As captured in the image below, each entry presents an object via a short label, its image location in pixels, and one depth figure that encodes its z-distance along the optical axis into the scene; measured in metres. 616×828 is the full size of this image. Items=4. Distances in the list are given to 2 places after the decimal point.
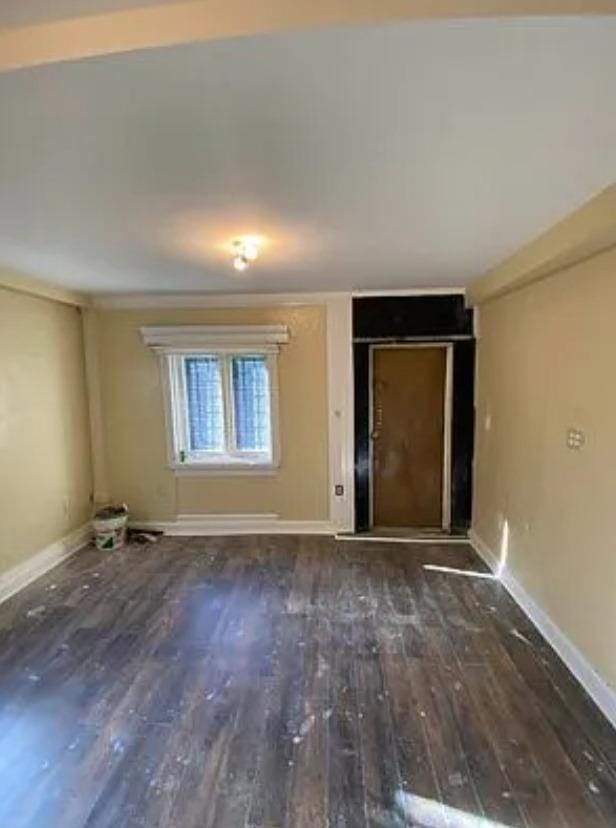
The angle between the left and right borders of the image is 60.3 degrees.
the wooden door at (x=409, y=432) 4.94
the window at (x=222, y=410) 4.90
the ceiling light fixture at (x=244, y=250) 2.66
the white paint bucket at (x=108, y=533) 4.56
